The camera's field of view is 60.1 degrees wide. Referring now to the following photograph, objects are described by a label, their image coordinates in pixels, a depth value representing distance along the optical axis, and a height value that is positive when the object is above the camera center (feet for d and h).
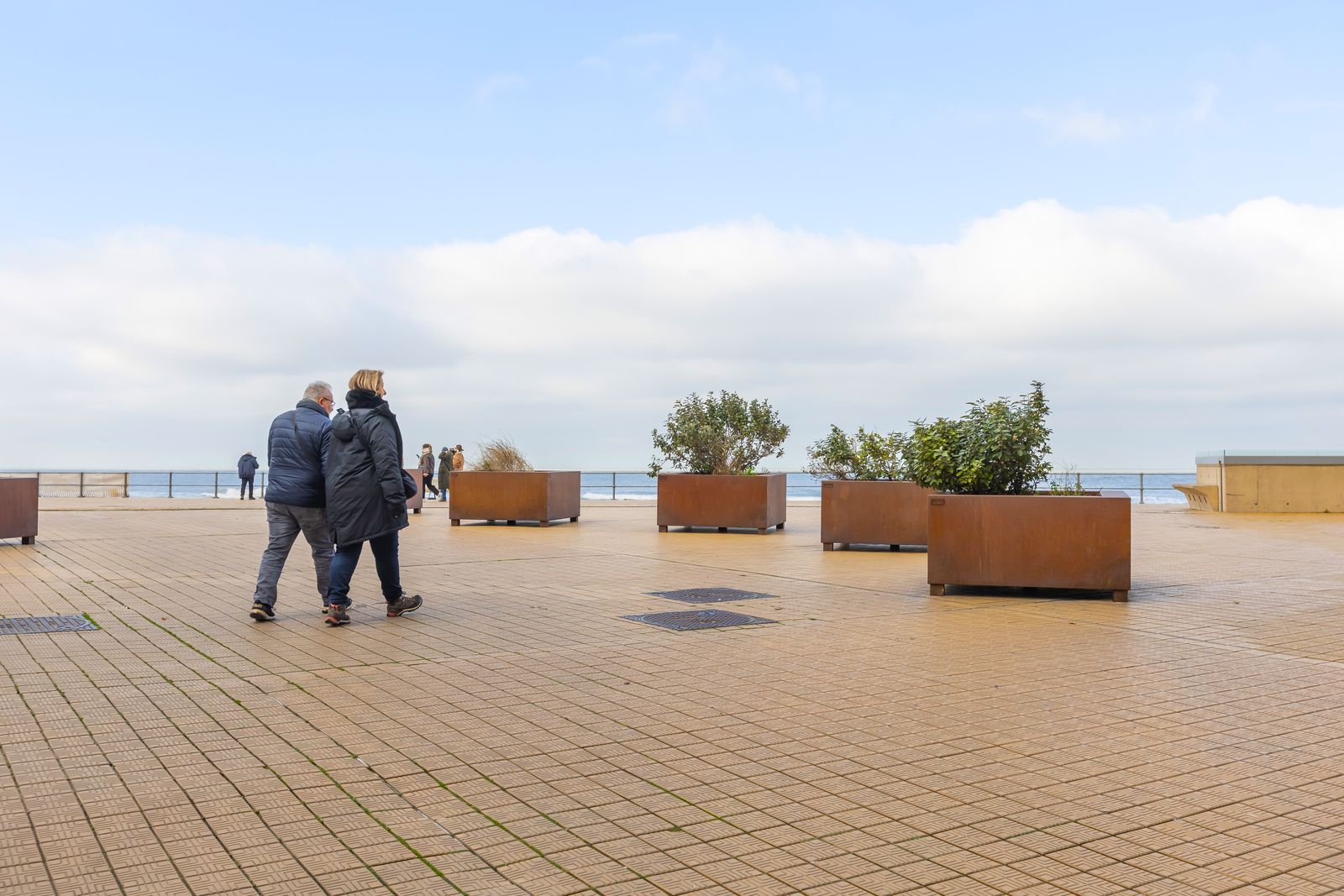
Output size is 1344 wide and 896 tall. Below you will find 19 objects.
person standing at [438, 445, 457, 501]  112.47 +1.24
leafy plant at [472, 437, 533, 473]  68.90 +1.02
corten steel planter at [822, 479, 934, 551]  46.65 -1.38
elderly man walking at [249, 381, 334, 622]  27.27 -0.05
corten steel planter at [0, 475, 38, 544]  47.80 -1.42
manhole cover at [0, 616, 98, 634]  24.91 -3.32
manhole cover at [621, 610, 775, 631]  26.43 -3.35
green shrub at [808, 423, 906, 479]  50.42 +0.92
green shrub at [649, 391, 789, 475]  66.08 +2.36
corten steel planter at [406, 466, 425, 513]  87.81 -2.15
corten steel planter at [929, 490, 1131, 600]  30.91 -1.71
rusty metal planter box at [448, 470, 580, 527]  63.87 -1.09
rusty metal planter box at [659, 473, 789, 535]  57.47 -1.21
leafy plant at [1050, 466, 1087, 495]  34.50 -0.14
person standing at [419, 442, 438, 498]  104.32 +0.79
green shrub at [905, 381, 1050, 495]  32.91 +0.78
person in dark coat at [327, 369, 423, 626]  26.50 -0.04
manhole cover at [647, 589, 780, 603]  31.32 -3.26
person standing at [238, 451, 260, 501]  122.83 +0.74
